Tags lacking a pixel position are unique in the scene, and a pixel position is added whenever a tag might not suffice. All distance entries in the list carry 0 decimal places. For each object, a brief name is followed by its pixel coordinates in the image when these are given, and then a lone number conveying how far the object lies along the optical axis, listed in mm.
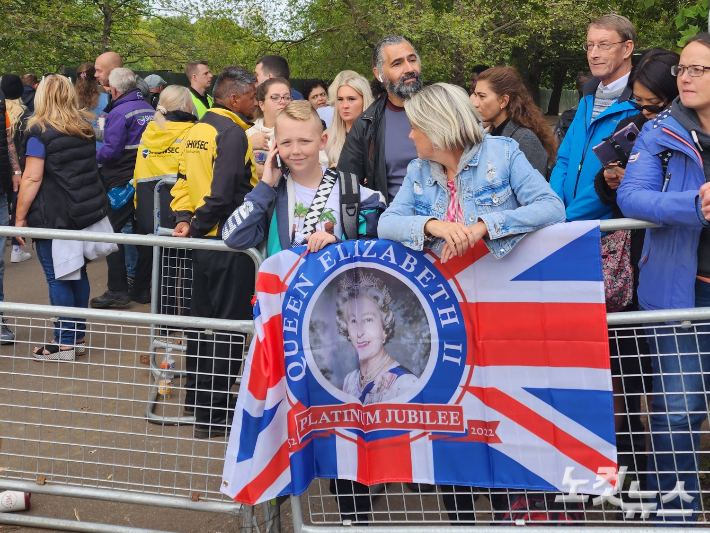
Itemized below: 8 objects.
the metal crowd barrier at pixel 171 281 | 4953
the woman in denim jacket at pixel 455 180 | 2950
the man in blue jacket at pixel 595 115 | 4086
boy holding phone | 3408
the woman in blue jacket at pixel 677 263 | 3064
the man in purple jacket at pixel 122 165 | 7547
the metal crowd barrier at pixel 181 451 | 3082
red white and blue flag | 2930
